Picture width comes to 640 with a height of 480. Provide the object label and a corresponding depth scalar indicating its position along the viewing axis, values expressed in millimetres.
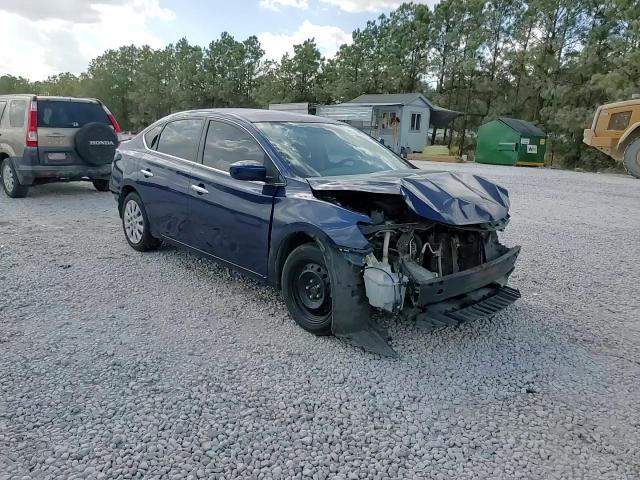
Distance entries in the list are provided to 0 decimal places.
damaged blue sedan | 3283
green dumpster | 23844
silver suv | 8398
